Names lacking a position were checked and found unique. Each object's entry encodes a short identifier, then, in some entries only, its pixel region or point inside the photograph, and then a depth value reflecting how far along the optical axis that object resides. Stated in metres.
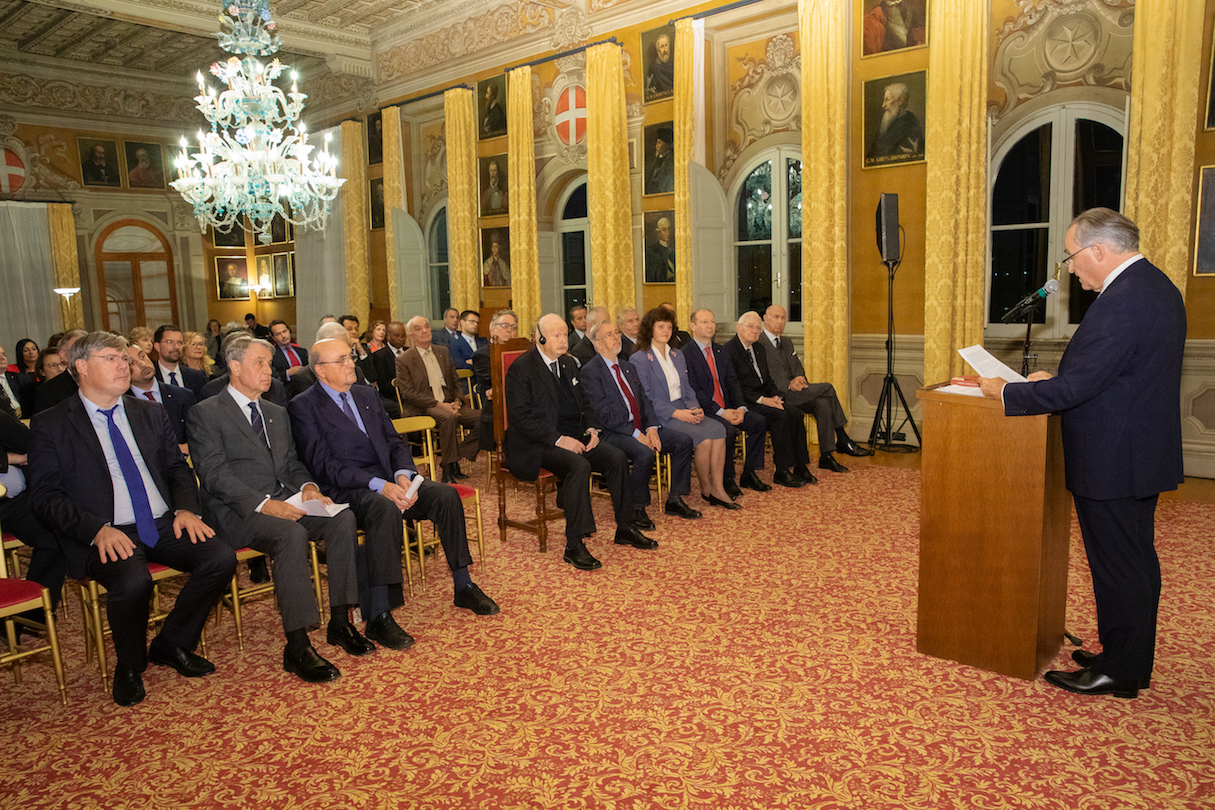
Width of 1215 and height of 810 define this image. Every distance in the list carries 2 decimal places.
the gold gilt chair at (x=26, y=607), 3.06
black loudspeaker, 7.11
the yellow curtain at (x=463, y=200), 11.19
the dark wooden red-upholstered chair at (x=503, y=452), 5.04
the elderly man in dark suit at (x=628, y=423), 5.35
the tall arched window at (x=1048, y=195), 6.92
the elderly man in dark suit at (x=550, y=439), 4.96
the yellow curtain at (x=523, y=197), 10.45
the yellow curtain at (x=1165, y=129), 6.01
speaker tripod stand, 7.35
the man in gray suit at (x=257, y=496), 3.55
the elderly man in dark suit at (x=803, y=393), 6.89
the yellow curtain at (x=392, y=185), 12.10
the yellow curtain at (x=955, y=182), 6.95
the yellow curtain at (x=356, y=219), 12.75
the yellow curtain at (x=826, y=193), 7.71
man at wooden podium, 2.82
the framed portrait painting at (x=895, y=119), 7.42
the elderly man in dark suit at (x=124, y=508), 3.25
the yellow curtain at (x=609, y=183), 9.40
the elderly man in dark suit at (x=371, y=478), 3.81
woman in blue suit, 5.87
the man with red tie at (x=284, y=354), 8.45
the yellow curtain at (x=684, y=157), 8.66
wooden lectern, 3.06
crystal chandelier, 7.30
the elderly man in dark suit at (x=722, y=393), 6.36
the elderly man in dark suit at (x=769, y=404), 6.50
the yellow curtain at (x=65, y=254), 13.62
